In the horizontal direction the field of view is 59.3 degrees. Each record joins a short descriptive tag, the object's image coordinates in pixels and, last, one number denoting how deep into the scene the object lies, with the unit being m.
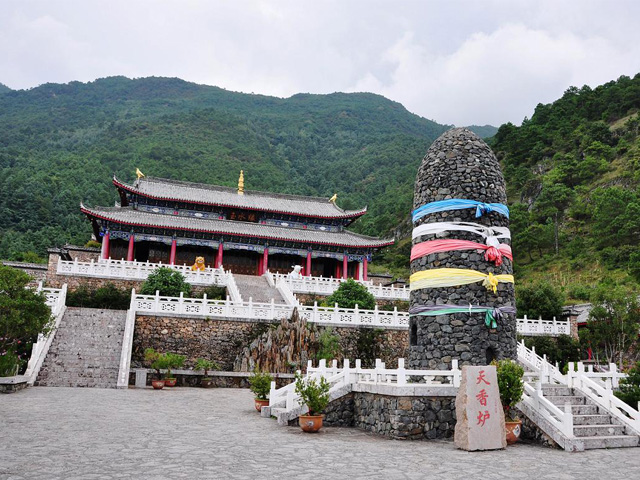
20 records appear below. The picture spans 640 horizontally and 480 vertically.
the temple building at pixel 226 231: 35.53
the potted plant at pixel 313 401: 10.34
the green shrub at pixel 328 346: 21.12
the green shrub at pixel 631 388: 11.78
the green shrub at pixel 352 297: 25.62
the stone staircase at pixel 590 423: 9.70
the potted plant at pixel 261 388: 12.93
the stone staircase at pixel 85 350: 16.62
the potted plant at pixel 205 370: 18.11
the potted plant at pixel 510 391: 9.98
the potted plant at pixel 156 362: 16.77
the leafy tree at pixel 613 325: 24.91
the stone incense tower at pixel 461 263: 12.02
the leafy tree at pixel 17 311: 14.53
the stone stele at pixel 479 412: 9.18
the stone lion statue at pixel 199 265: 31.09
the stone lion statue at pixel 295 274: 30.65
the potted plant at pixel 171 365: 17.62
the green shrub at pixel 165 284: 25.89
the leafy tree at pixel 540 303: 27.86
